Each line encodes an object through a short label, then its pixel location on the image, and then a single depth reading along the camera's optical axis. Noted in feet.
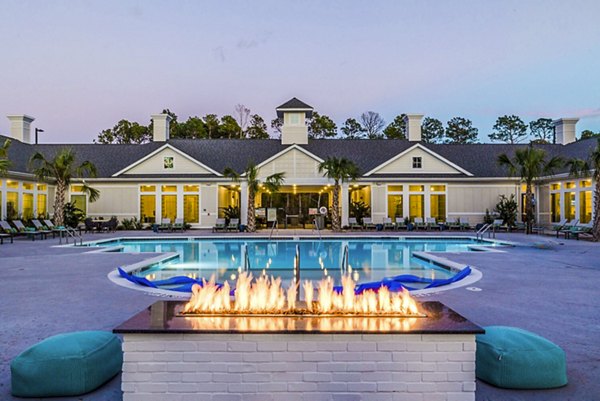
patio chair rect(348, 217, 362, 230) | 79.36
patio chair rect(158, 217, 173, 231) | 77.41
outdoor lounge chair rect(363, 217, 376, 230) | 79.46
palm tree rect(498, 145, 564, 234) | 69.10
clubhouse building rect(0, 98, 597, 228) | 82.48
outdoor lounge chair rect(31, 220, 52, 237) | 63.46
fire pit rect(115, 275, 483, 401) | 9.78
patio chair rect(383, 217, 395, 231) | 79.51
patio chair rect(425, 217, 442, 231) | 78.84
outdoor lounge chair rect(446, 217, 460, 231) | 79.87
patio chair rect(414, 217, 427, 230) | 78.95
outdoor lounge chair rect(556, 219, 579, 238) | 61.99
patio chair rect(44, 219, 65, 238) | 62.95
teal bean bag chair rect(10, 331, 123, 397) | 11.01
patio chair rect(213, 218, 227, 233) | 75.61
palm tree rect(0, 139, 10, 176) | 50.75
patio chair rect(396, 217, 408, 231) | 80.43
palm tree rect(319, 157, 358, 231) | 73.00
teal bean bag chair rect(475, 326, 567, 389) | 11.55
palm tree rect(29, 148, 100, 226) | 67.41
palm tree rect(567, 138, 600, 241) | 55.93
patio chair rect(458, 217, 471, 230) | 79.61
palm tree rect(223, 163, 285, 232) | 72.74
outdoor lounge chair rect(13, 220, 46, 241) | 59.67
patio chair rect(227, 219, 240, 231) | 75.76
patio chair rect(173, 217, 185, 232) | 78.00
